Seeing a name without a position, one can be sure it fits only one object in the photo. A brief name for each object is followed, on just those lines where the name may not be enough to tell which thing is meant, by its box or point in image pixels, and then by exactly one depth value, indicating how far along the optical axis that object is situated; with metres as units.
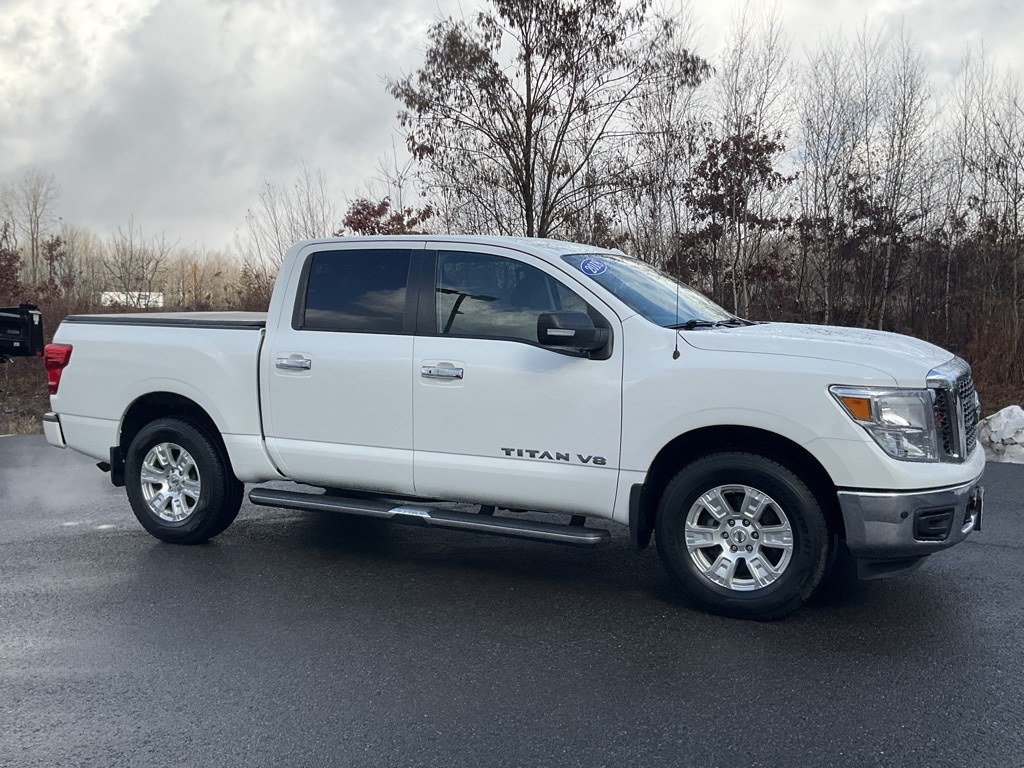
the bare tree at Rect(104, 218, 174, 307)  27.81
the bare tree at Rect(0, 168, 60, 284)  34.56
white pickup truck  4.74
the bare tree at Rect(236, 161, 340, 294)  20.94
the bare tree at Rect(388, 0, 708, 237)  15.29
